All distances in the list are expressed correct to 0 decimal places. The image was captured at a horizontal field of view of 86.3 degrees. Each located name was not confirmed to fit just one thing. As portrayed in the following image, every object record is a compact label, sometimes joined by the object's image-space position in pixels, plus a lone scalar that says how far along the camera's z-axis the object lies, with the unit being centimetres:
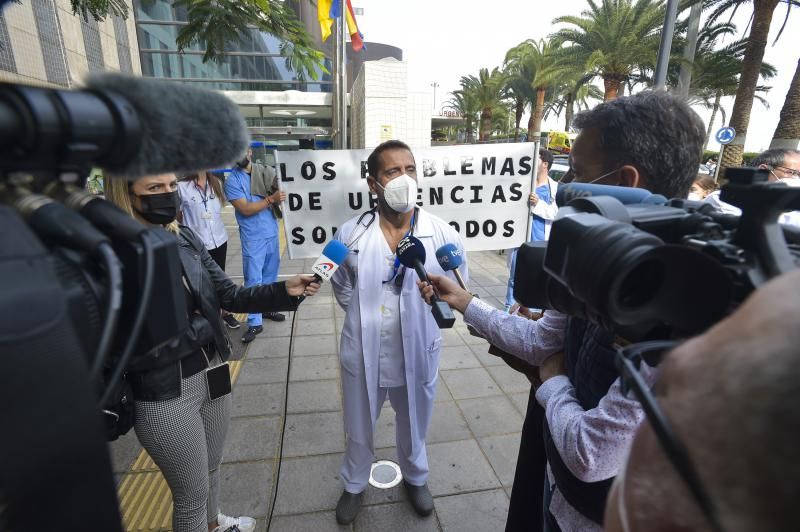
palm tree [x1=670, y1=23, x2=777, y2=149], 1748
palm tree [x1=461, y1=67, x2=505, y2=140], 3002
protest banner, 366
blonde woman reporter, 151
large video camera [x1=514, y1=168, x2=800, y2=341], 58
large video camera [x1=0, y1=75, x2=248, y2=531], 37
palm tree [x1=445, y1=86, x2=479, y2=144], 3562
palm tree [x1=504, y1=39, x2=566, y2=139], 2164
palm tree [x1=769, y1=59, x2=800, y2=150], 1206
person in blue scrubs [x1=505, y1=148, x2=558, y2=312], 454
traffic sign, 1110
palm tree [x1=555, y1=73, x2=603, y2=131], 2787
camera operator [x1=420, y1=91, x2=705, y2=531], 104
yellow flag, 533
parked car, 1054
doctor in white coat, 215
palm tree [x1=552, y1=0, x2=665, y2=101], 1636
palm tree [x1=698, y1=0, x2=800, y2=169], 1247
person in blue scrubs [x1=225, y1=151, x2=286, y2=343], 440
